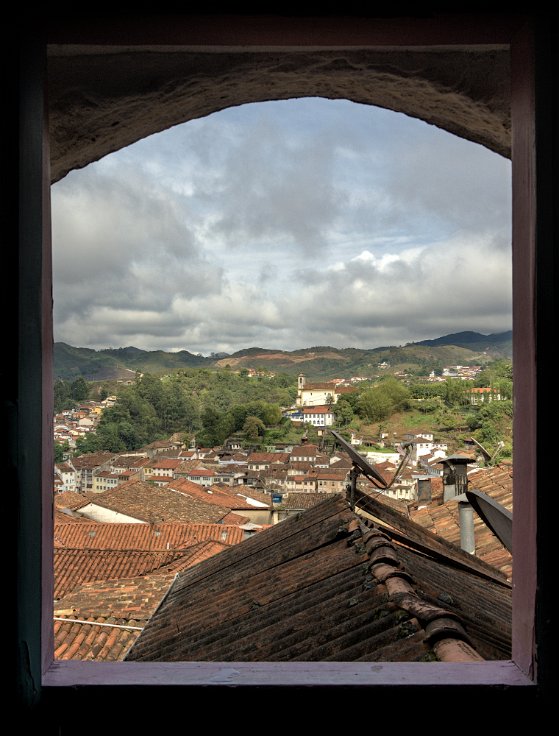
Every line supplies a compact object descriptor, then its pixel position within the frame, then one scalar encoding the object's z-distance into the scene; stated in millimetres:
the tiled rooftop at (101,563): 10508
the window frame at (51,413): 742
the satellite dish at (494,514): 1788
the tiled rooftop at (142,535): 12805
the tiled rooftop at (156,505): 15859
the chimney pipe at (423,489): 8484
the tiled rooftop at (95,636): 5570
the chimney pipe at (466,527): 4387
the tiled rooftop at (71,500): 16395
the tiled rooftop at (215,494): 17844
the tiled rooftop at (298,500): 13502
